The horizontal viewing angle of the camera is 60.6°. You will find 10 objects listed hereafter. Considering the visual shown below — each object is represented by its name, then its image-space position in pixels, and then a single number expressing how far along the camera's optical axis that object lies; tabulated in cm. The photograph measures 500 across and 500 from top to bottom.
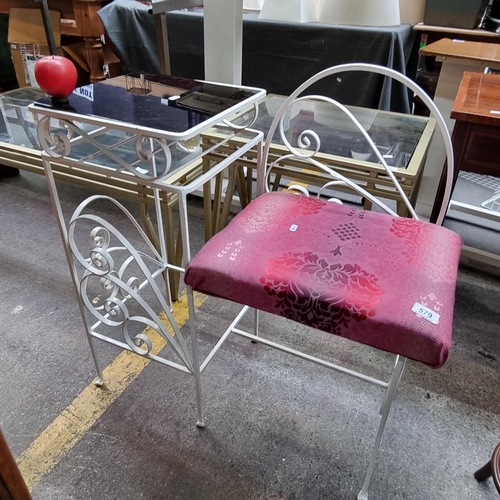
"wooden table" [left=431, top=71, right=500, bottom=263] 118
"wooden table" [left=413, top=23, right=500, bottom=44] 255
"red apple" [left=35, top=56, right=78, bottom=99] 83
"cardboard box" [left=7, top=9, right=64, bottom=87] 254
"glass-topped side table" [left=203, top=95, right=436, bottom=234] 127
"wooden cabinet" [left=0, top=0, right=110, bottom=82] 241
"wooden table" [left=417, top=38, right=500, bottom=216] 163
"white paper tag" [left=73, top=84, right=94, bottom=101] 95
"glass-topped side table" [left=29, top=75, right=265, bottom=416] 81
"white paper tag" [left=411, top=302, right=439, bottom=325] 72
